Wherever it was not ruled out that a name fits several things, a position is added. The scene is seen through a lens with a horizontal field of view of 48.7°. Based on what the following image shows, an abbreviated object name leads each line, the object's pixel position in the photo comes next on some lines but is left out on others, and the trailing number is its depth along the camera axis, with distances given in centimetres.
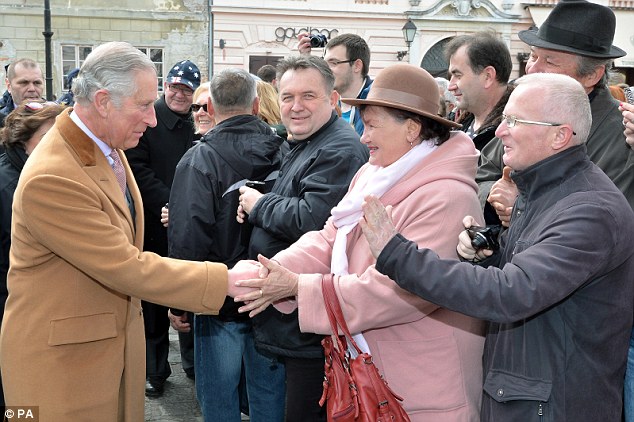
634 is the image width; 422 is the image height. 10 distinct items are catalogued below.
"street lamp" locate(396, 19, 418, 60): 2222
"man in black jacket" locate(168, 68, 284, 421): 404
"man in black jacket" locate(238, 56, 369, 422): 350
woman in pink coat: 272
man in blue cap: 551
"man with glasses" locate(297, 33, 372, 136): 577
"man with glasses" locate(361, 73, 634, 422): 225
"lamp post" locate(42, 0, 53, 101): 1533
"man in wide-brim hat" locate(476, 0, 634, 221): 316
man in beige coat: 278
